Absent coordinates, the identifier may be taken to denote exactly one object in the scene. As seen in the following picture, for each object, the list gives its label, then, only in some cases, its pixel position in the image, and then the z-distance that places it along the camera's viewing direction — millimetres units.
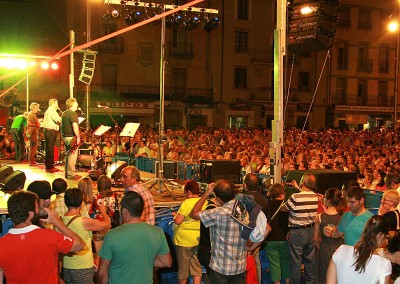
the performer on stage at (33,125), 13398
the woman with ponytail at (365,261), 4375
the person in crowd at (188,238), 6923
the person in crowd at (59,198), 6742
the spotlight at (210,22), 15461
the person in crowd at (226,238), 5688
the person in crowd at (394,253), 5613
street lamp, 22406
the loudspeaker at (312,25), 10156
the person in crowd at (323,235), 7138
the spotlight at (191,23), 15632
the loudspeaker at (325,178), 9672
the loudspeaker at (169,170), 11102
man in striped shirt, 7629
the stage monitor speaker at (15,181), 9312
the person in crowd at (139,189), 7109
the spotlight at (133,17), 15391
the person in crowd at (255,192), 7027
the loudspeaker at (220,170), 10922
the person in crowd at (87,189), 7160
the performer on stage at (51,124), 11773
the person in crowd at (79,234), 5617
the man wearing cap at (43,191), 5887
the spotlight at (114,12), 14078
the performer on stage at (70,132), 11023
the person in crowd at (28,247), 4172
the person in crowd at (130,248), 4672
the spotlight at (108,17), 14669
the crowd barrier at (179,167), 13491
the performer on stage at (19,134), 14523
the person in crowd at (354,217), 5992
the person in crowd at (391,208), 6877
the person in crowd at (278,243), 7867
